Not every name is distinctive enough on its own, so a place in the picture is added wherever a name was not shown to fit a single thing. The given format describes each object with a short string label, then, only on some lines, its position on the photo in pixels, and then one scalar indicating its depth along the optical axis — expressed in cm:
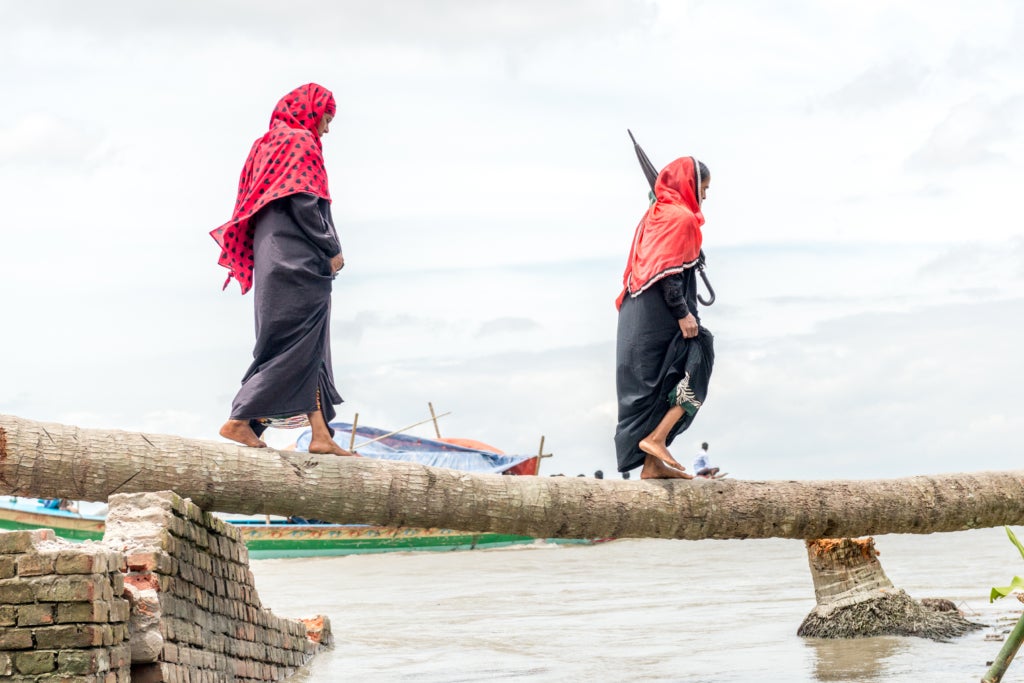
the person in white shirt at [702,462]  4389
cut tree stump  1812
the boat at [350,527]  4687
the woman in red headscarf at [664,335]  1316
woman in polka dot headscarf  1204
